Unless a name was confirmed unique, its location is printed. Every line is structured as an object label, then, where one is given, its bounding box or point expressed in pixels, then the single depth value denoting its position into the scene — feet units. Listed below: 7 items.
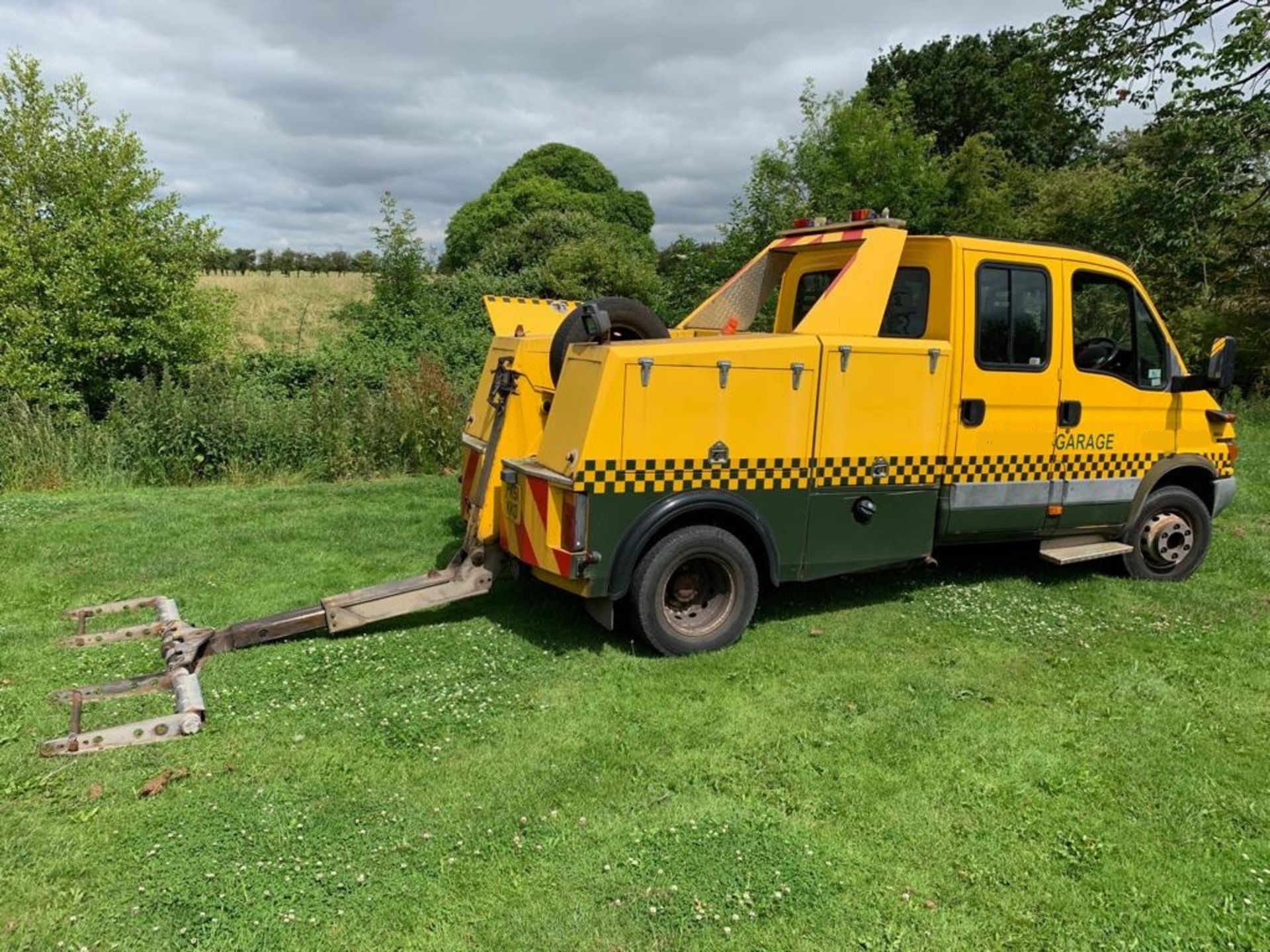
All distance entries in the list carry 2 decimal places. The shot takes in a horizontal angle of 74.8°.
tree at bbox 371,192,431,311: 65.05
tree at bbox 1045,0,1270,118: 37.55
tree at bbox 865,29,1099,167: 92.27
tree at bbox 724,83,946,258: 49.32
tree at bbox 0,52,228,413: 37.78
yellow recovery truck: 15.53
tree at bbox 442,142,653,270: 96.78
